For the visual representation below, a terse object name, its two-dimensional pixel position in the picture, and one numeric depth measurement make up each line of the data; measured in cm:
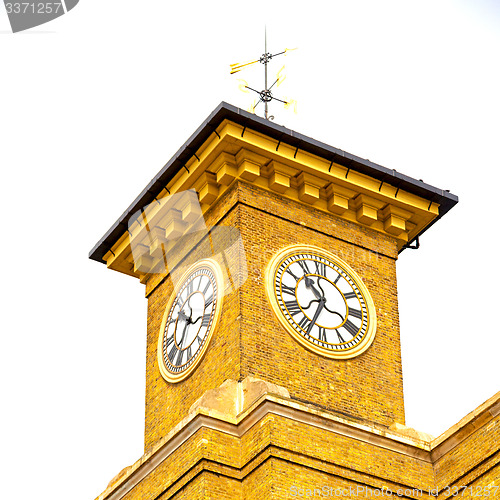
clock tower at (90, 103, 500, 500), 2391
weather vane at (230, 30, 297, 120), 3048
